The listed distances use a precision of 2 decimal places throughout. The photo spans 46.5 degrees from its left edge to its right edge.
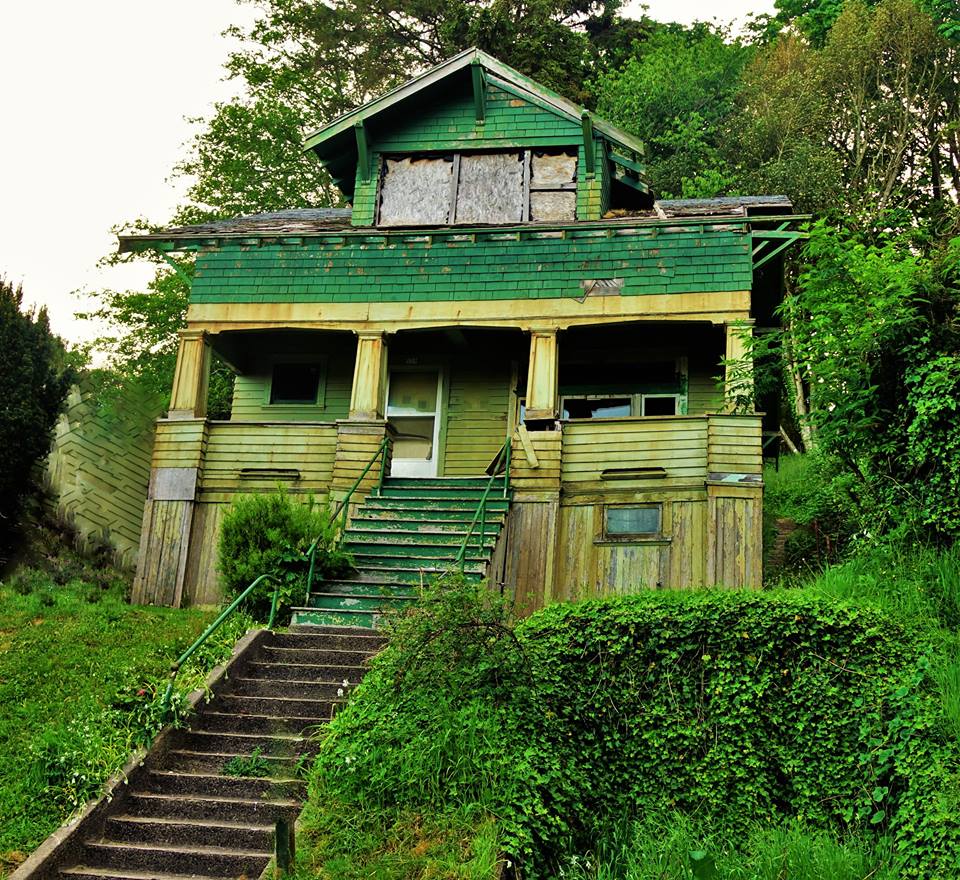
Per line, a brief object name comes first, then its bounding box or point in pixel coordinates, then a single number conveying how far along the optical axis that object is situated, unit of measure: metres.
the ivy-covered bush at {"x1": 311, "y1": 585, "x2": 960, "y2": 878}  8.57
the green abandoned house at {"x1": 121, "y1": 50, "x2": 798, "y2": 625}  16.23
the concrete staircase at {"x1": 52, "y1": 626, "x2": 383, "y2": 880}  8.58
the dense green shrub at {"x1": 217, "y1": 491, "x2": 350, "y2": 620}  13.41
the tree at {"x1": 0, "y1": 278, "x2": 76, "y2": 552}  18.39
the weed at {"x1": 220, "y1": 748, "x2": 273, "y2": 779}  9.61
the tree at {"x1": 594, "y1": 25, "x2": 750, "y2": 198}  32.28
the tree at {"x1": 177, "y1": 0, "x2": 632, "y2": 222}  33.38
